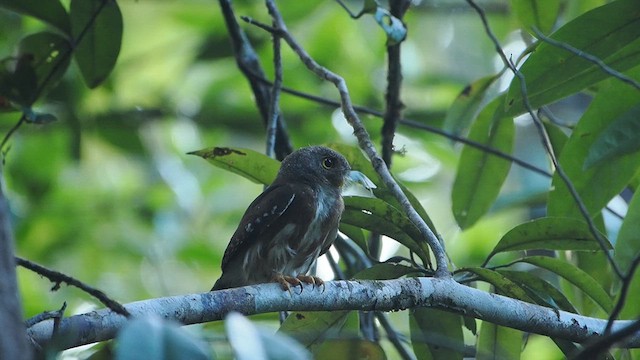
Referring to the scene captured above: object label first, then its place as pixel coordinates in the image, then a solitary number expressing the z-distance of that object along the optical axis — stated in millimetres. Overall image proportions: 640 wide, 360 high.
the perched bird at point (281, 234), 8758
